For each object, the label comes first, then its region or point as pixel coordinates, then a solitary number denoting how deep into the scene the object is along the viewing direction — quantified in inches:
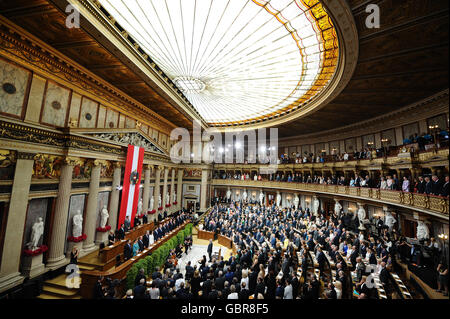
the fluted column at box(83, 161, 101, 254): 423.9
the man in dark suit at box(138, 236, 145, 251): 431.5
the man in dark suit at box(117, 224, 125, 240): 471.8
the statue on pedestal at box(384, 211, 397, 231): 494.9
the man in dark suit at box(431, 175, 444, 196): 308.1
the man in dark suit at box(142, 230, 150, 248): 456.5
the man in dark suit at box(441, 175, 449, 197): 276.4
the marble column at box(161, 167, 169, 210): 804.6
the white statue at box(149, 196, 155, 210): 707.2
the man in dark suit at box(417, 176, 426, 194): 352.5
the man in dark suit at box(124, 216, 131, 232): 519.5
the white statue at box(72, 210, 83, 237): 393.1
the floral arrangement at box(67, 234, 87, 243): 386.9
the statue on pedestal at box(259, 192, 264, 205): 1019.1
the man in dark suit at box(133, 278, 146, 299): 238.8
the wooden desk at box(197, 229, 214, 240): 638.5
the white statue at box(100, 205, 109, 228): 473.4
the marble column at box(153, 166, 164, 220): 731.4
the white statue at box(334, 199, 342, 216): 716.7
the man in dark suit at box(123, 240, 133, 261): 385.7
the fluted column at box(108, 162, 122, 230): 503.3
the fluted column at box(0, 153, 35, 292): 277.1
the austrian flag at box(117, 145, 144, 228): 530.4
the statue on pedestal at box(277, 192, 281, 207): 994.1
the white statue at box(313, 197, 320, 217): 812.7
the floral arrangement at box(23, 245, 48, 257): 308.2
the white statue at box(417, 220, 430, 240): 365.1
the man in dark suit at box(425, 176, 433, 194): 326.7
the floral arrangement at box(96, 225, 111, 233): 462.3
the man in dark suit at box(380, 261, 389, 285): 266.7
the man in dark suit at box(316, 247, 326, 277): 339.9
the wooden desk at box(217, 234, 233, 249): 554.9
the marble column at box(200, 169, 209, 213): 973.7
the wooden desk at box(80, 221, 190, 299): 313.3
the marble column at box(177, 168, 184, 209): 963.3
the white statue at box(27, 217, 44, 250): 315.0
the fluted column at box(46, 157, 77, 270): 345.4
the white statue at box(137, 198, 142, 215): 638.6
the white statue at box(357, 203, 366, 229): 582.2
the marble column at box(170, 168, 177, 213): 877.0
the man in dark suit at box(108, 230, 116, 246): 430.4
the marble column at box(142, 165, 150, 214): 661.3
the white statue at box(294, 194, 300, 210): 901.6
